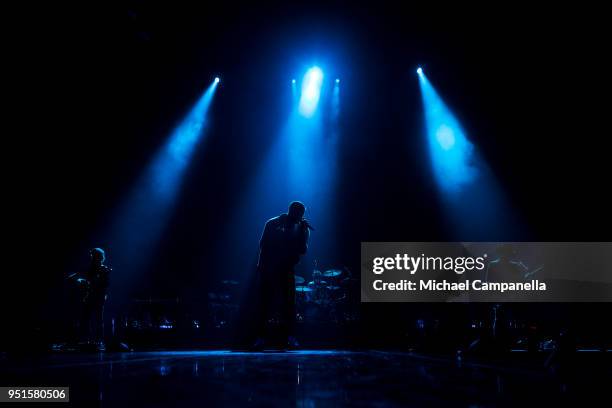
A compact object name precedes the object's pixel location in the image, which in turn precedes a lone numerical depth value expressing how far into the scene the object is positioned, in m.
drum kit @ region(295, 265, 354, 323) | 10.16
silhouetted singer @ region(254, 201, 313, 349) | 6.63
